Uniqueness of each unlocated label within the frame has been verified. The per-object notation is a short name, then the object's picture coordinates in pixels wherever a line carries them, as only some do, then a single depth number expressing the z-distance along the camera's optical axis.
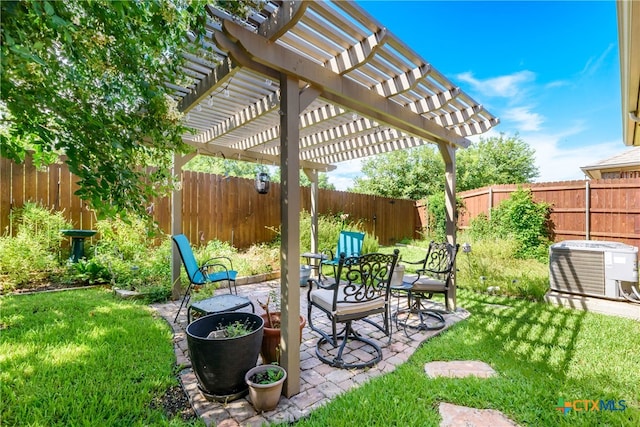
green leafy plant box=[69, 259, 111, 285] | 4.36
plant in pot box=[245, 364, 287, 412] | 1.86
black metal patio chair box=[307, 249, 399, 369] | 2.55
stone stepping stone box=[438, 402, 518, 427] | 1.77
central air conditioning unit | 3.66
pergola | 1.91
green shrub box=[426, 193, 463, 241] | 9.34
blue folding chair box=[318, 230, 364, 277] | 5.47
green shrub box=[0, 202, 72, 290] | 3.88
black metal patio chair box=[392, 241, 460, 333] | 3.40
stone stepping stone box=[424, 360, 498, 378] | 2.31
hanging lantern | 5.33
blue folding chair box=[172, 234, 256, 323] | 2.62
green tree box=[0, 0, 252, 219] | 1.22
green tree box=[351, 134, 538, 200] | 14.35
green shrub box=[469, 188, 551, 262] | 6.71
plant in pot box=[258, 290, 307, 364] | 2.34
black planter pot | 1.92
